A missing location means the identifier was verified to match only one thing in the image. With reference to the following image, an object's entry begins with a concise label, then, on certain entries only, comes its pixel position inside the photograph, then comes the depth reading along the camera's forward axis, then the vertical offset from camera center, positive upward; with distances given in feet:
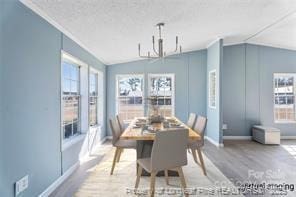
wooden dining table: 6.16 -1.52
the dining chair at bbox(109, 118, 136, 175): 7.88 -2.41
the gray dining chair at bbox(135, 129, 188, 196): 5.47 -2.04
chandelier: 7.66 +2.79
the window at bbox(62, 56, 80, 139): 8.33 +0.09
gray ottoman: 12.41 -3.20
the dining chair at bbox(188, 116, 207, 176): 7.64 -2.32
